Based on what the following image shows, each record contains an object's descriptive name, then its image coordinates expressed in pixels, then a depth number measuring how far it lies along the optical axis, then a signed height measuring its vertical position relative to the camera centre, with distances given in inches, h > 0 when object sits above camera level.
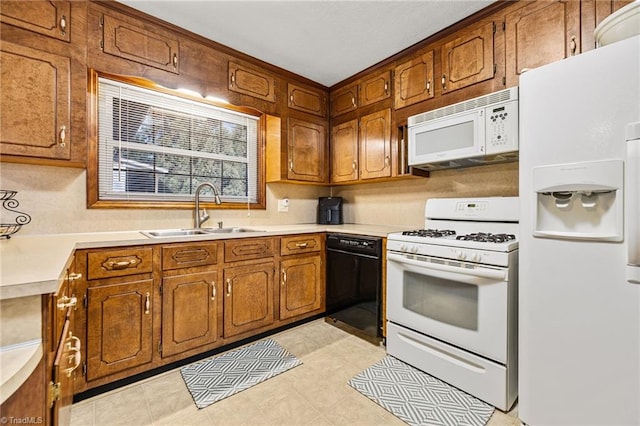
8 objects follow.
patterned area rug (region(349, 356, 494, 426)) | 59.8 -42.5
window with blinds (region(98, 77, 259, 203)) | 84.7 +21.4
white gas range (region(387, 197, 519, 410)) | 61.7 -20.9
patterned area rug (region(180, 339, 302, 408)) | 67.5 -42.0
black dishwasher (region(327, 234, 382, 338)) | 88.7 -23.2
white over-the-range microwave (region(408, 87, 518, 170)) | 72.2 +21.7
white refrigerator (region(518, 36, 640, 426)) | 45.0 -4.9
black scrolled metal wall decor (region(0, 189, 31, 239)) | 67.7 -1.4
